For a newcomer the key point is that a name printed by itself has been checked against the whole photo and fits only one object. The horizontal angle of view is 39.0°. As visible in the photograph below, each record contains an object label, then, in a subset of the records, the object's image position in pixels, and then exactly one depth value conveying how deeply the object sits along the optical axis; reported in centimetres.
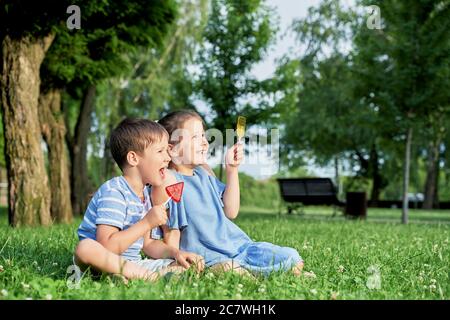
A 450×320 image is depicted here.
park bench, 1791
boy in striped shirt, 377
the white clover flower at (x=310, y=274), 431
